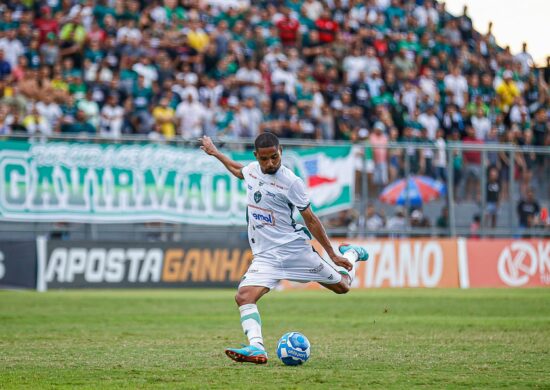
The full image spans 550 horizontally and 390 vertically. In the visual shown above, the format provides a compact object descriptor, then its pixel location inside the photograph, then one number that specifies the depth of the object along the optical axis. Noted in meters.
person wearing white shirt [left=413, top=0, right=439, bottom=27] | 37.41
